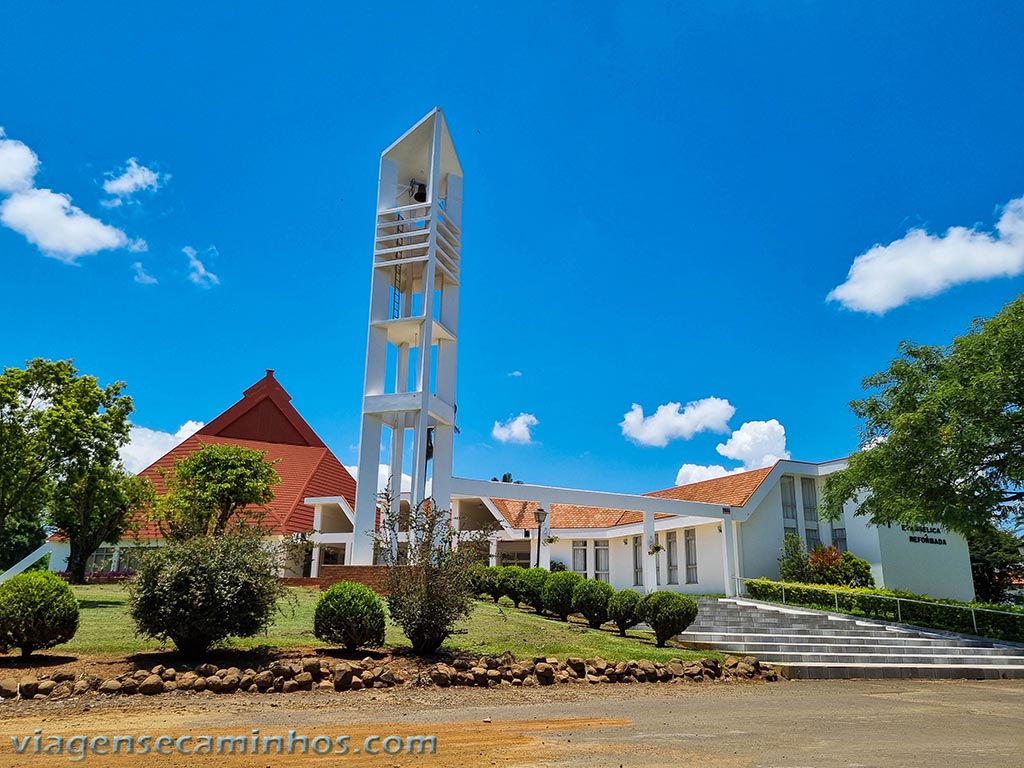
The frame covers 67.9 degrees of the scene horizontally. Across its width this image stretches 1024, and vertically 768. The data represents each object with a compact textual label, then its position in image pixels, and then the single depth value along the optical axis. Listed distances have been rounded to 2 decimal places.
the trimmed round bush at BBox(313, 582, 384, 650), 10.98
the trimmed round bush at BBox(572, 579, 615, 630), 16.03
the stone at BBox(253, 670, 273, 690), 9.10
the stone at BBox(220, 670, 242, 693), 8.93
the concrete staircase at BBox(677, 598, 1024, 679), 14.12
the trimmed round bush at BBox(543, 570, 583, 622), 16.77
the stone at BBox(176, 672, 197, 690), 8.89
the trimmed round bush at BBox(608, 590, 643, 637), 15.12
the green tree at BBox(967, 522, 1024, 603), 33.97
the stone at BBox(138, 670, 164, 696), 8.60
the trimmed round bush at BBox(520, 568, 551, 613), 18.08
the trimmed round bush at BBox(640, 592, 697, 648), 14.20
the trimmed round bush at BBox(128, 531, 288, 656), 9.72
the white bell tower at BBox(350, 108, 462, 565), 21.86
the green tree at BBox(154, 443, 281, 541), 20.69
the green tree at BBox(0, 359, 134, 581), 15.82
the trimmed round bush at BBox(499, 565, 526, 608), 19.28
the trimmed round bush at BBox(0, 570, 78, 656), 9.41
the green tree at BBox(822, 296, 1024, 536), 16.59
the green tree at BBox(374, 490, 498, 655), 11.30
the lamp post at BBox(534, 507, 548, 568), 21.33
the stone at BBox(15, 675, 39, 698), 8.20
